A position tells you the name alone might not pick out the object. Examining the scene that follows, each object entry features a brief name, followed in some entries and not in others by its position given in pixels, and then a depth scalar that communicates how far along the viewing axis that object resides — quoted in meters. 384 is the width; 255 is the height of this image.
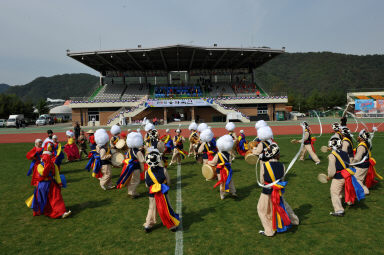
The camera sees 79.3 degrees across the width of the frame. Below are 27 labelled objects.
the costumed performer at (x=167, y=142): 11.32
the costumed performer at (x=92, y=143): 9.40
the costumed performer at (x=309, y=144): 9.98
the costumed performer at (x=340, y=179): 5.29
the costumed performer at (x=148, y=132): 9.78
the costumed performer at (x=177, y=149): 10.48
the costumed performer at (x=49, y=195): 5.42
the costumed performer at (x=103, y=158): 7.25
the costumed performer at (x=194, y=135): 10.22
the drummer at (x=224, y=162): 6.16
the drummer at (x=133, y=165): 6.42
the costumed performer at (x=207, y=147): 7.38
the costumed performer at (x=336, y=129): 8.33
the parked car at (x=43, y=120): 48.22
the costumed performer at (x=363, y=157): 6.27
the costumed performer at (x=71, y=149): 12.01
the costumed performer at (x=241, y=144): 11.40
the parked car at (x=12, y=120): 44.12
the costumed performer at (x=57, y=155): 7.90
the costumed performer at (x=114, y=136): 8.45
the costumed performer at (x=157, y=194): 4.67
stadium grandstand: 38.62
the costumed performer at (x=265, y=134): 5.33
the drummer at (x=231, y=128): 10.06
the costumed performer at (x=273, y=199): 4.53
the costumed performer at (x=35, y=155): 7.52
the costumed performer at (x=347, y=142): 6.93
